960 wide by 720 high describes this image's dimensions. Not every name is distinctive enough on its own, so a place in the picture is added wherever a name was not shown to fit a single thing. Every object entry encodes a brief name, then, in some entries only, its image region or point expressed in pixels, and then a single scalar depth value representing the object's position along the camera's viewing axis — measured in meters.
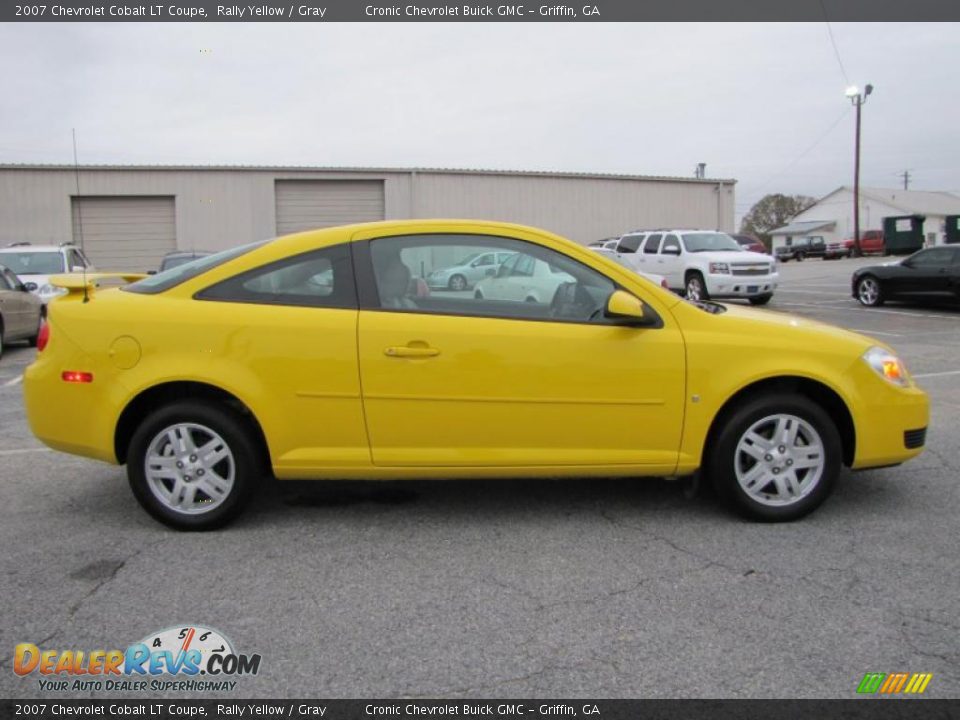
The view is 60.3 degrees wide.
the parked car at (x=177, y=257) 14.94
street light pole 48.88
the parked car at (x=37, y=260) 15.27
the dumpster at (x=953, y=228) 53.78
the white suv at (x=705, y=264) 17.50
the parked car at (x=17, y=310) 11.69
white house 77.12
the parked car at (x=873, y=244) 52.06
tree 99.56
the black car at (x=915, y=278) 16.05
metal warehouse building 27.77
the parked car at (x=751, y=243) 33.47
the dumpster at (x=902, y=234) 49.88
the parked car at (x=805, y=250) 54.97
